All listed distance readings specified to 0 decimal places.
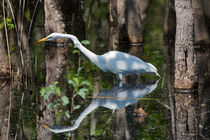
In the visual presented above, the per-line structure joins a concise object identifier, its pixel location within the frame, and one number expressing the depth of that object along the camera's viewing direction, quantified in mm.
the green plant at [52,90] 14698
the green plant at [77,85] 14320
